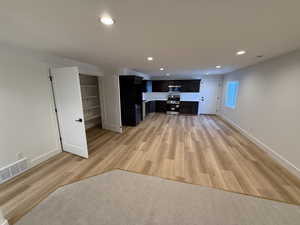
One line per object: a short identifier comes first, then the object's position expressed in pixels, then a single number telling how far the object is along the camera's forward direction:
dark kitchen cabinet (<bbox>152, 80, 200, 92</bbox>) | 7.13
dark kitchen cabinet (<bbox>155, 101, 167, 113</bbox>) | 7.73
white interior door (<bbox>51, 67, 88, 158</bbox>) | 2.57
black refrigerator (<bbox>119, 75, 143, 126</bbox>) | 4.77
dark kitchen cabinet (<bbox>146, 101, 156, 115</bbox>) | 7.19
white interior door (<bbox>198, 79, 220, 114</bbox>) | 7.01
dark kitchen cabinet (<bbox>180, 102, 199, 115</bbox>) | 7.22
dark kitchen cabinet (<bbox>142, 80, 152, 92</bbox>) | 6.39
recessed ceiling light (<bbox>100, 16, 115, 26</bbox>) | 1.27
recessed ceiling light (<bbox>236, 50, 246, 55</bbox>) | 2.42
